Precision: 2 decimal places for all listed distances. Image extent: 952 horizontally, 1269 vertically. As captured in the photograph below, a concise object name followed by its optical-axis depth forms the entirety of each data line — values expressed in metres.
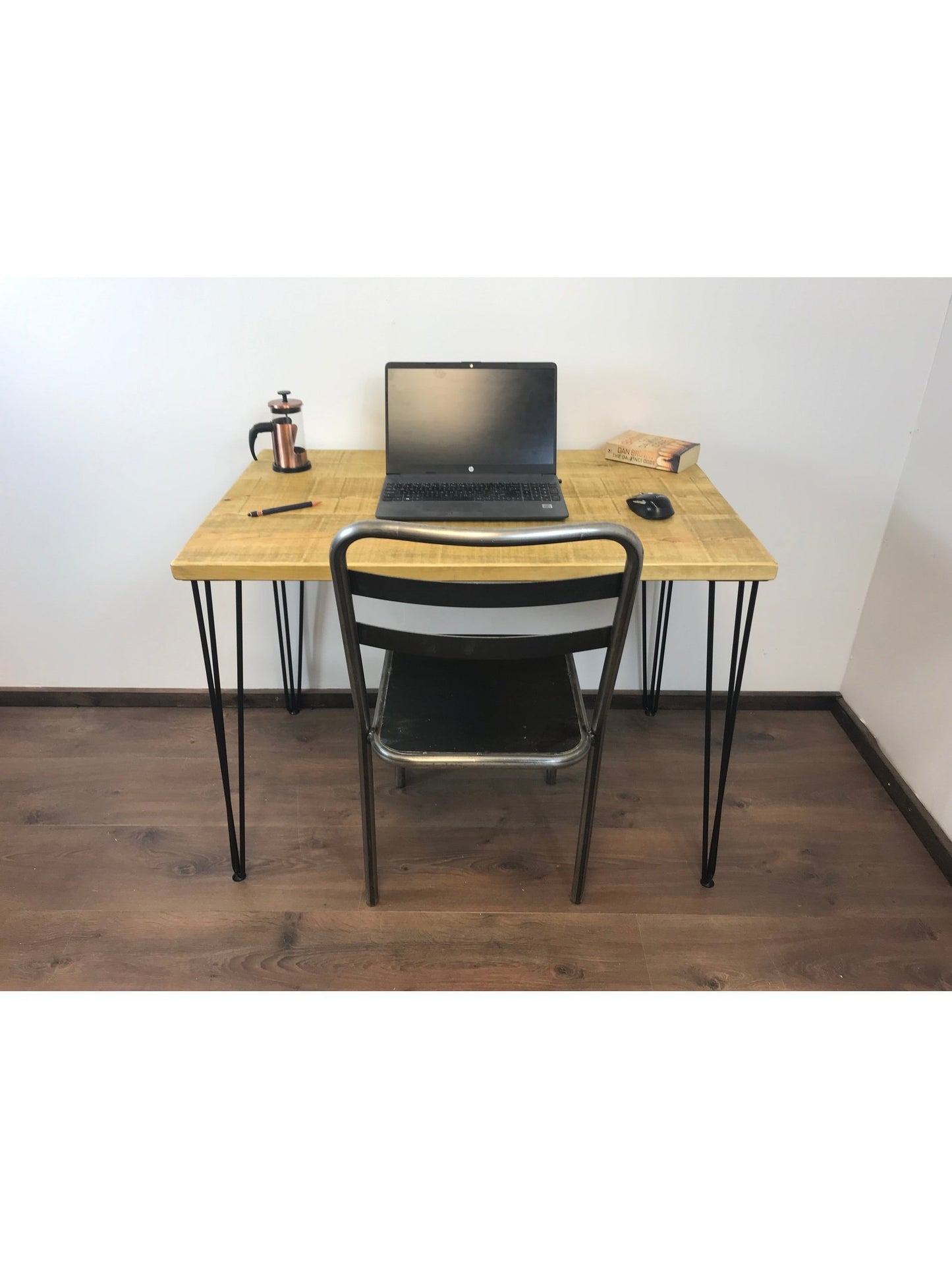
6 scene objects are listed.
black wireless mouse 1.53
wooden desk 1.38
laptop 1.69
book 1.77
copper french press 1.70
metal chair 1.16
